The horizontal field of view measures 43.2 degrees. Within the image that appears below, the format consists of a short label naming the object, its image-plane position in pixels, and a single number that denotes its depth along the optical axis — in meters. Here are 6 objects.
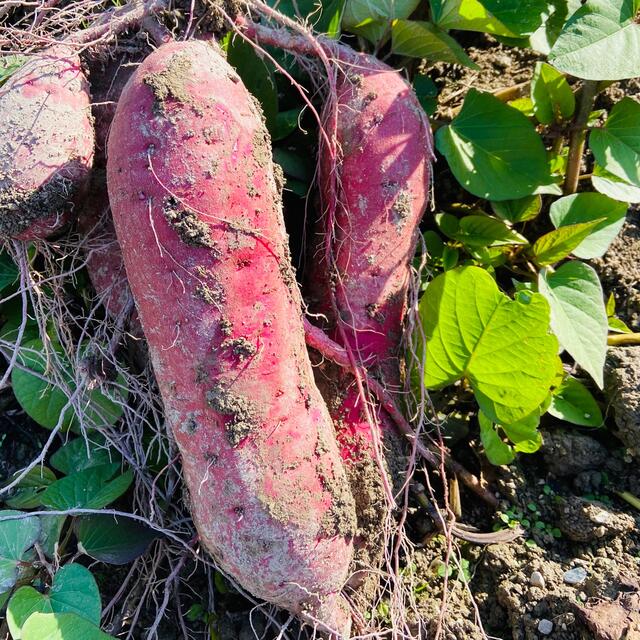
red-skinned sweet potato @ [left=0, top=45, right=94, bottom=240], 0.30
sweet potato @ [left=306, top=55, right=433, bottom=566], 0.34
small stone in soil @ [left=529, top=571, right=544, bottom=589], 0.34
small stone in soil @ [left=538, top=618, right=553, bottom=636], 0.33
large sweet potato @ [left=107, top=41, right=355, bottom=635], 0.29
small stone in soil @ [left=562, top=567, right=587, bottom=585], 0.34
